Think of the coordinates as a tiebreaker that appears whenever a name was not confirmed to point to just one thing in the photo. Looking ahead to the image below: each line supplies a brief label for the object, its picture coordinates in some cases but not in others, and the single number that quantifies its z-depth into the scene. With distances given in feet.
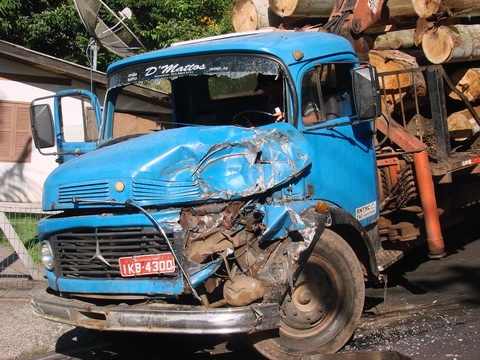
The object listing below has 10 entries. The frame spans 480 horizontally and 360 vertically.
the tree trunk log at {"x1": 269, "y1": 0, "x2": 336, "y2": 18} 23.02
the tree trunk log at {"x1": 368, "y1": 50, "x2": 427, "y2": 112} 21.98
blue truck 13.14
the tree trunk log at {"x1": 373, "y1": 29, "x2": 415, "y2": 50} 24.57
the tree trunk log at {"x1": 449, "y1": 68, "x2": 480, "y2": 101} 22.99
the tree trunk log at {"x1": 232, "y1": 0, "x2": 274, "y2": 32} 25.50
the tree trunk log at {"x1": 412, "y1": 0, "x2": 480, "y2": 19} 20.84
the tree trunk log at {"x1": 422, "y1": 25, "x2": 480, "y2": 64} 21.67
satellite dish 26.21
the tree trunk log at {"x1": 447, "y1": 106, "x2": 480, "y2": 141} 22.62
